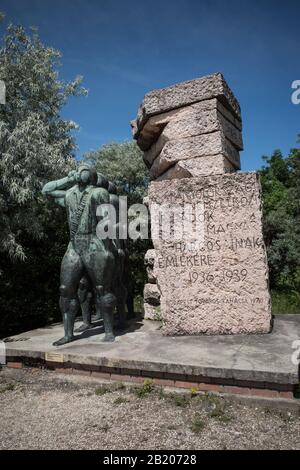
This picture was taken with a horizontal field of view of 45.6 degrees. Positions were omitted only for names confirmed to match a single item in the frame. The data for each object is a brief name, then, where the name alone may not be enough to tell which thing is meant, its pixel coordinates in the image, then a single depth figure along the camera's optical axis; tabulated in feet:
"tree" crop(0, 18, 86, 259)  17.79
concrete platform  8.76
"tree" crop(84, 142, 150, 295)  39.96
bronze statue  12.33
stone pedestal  12.45
